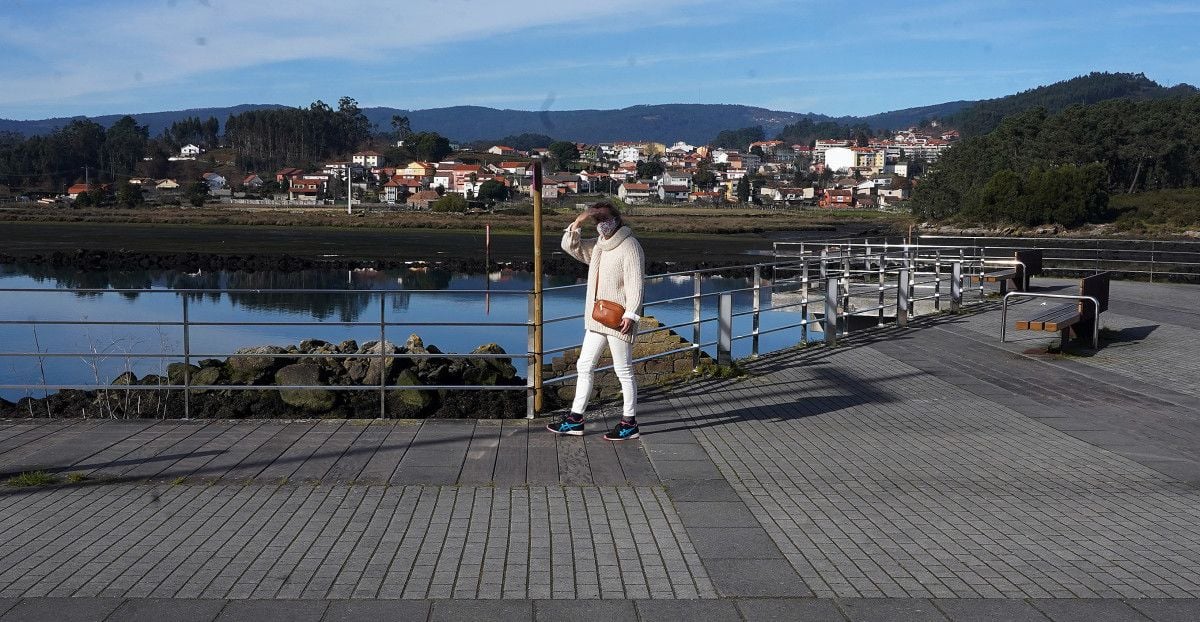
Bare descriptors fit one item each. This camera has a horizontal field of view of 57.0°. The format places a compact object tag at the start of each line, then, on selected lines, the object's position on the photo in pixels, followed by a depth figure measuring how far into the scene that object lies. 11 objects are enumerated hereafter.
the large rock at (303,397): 13.30
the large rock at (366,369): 16.03
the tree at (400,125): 191.20
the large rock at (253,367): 15.81
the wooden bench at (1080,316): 13.10
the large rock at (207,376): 16.08
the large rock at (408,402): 13.53
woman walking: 8.13
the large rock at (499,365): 17.67
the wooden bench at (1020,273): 20.48
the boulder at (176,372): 15.91
